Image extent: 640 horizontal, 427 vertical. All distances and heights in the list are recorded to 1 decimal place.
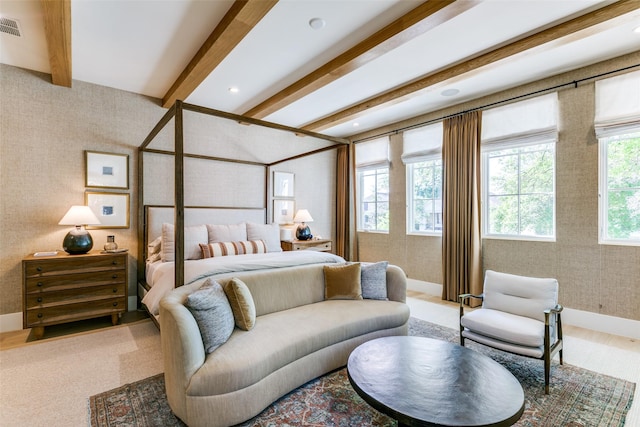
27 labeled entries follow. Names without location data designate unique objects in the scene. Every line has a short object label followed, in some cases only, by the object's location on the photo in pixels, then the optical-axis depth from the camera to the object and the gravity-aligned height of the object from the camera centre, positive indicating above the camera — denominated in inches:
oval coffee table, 53.8 -36.5
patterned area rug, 73.0 -51.4
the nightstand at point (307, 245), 198.5 -21.8
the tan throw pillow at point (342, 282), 119.9 -28.2
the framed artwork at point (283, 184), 213.3 +21.4
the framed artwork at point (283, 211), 213.5 +1.7
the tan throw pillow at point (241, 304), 87.9 -27.3
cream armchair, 88.3 -35.5
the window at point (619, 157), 122.6 +23.8
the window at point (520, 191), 148.8 +11.5
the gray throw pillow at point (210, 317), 76.1 -27.4
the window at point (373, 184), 223.8 +22.9
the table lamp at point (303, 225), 208.2 -8.5
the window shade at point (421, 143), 188.5 +46.5
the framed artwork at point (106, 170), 147.9 +22.8
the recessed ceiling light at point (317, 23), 98.9 +64.4
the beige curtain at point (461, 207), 166.6 +3.1
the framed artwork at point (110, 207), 148.7 +3.6
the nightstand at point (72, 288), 119.9 -31.9
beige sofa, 68.4 -35.9
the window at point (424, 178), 191.6 +23.9
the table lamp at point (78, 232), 130.4 -8.0
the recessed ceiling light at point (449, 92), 157.1 +65.0
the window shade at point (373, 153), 219.9 +46.4
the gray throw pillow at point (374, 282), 121.3 -28.5
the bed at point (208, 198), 111.0 +9.0
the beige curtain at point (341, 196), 241.9 +14.2
